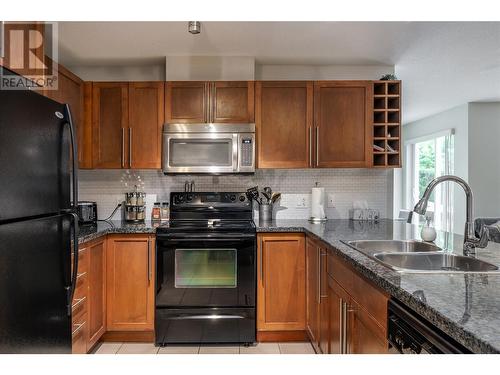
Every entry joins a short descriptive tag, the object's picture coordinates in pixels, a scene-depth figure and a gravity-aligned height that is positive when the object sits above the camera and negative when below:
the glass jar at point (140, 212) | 3.20 -0.22
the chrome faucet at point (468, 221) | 1.58 -0.15
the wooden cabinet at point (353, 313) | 1.31 -0.54
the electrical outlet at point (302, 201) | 3.39 -0.12
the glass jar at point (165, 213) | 3.21 -0.23
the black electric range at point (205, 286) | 2.66 -0.74
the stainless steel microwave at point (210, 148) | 2.98 +0.34
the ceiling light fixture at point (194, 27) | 2.36 +1.09
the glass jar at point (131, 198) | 3.19 -0.09
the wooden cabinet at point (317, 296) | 2.19 -0.72
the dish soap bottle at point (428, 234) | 1.94 -0.24
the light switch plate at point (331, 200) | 3.41 -0.11
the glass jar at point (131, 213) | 3.19 -0.23
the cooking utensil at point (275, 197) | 3.27 -0.08
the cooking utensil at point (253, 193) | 3.14 -0.04
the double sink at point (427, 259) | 1.55 -0.33
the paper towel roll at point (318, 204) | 3.22 -0.14
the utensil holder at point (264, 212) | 3.23 -0.21
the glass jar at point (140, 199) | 3.21 -0.10
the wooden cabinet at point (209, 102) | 3.06 +0.74
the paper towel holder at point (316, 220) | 3.15 -0.28
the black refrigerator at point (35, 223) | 1.21 -0.14
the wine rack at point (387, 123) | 3.10 +0.58
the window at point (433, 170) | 5.84 +0.36
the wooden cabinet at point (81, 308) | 2.17 -0.77
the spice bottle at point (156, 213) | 3.20 -0.23
